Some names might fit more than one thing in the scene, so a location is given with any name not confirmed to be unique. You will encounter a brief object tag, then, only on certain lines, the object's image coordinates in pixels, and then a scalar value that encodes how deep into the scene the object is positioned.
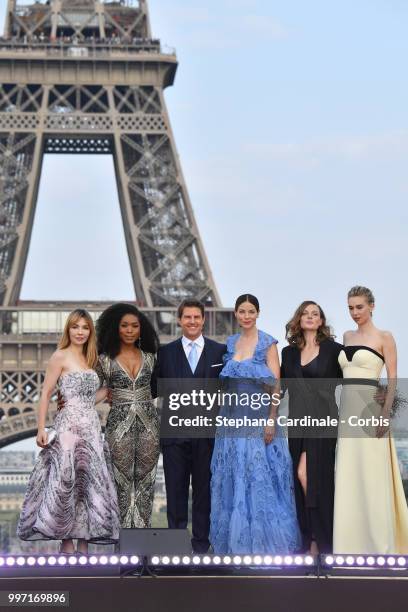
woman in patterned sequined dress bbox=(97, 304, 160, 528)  10.70
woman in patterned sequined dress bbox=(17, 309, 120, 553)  10.26
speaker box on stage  8.99
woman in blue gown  10.23
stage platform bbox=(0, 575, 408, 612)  8.82
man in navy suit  10.64
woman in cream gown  10.28
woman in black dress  10.38
